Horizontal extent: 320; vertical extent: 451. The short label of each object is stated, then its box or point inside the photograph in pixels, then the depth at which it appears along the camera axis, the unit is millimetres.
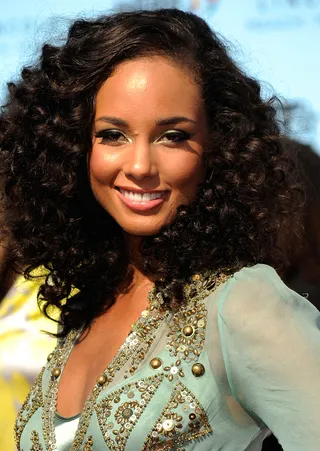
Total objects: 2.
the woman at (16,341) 3269
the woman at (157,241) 2878
